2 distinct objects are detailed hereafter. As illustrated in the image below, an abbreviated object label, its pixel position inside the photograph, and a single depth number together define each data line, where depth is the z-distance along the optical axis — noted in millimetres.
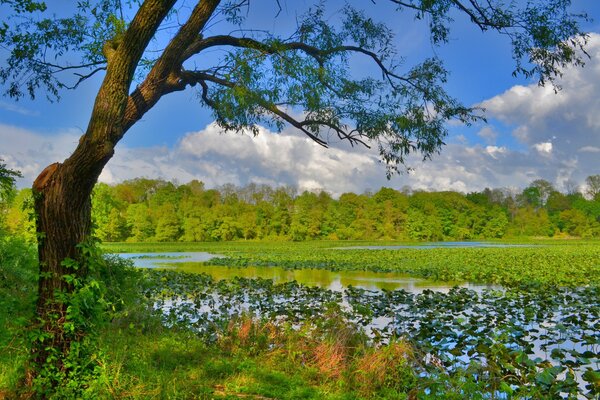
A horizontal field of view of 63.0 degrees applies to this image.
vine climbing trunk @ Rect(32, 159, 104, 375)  4434
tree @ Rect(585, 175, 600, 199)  83625
